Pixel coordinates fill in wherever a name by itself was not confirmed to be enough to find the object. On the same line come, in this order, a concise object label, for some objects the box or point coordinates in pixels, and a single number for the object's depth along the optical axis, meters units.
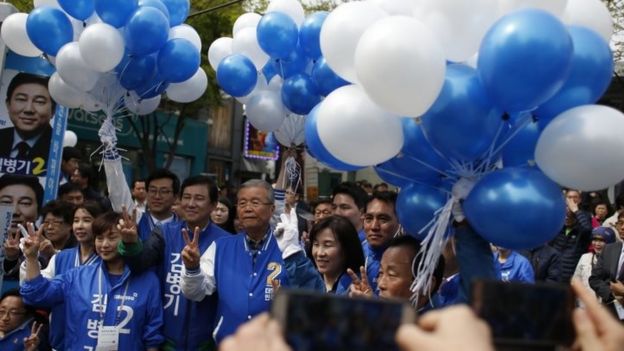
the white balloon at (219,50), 5.77
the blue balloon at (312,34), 4.70
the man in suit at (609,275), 5.11
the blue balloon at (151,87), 4.67
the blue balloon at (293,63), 4.98
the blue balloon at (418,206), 2.46
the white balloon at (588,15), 2.49
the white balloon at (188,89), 5.23
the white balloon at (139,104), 4.70
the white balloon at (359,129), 2.32
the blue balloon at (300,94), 4.78
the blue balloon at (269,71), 5.34
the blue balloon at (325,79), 4.28
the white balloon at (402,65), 2.12
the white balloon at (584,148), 2.09
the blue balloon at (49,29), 4.52
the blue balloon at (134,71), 4.50
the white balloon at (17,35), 4.98
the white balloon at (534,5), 2.26
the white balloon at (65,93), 4.84
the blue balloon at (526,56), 2.03
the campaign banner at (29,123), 5.60
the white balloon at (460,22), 2.31
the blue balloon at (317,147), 2.75
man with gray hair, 3.20
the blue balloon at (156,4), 4.48
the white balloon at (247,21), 5.74
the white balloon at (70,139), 9.18
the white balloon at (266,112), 5.13
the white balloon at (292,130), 5.25
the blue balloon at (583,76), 2.26
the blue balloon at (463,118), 2.17
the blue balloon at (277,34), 4.85
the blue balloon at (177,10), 5.07
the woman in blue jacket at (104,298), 3.45
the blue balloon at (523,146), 2.36
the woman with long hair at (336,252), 3.40
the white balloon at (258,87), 5.33
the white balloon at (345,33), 2.54
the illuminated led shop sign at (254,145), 21.08
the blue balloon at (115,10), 4.33
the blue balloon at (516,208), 2.10
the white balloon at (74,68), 4.34
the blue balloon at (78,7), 4.46
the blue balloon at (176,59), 4.62
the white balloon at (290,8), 5.11
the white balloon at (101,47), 4.20
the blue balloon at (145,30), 4.31
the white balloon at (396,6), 2.64
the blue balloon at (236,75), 5.02
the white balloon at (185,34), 4.88
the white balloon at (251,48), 5.32
